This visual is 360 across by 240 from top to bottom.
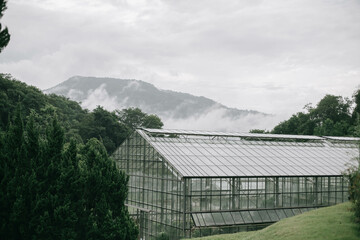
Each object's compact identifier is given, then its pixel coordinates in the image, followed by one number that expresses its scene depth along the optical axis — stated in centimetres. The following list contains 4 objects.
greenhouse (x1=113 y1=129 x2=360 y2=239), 3478
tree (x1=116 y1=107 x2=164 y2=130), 9625
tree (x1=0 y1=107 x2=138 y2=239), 2452
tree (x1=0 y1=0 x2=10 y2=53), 2058
